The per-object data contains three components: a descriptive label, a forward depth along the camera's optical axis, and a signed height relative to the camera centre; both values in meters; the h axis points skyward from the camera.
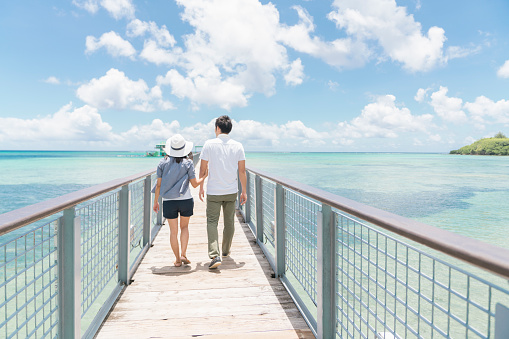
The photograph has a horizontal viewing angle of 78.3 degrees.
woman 3.11 -0.23
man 3.16 -0.16
